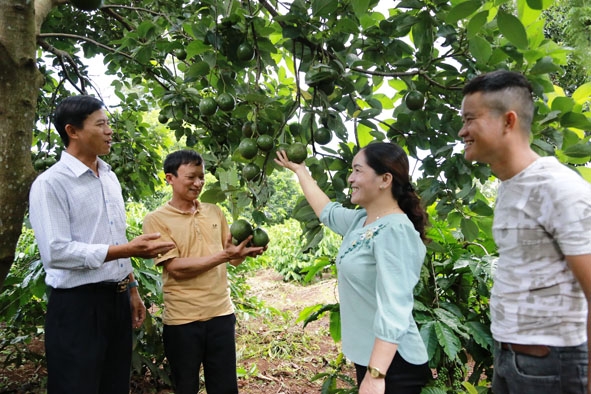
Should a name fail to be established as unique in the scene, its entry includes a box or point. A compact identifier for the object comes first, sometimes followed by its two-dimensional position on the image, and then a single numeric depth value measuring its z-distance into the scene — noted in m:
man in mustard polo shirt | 2.19
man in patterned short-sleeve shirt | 1.09
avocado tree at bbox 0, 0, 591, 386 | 1.49
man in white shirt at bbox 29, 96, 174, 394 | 1.73
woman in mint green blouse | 1.36
